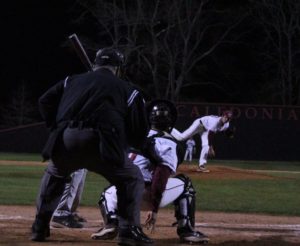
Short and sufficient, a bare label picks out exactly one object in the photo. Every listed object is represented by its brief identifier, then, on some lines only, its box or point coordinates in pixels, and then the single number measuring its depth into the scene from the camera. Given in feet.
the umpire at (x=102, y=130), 31.33
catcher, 34.52
